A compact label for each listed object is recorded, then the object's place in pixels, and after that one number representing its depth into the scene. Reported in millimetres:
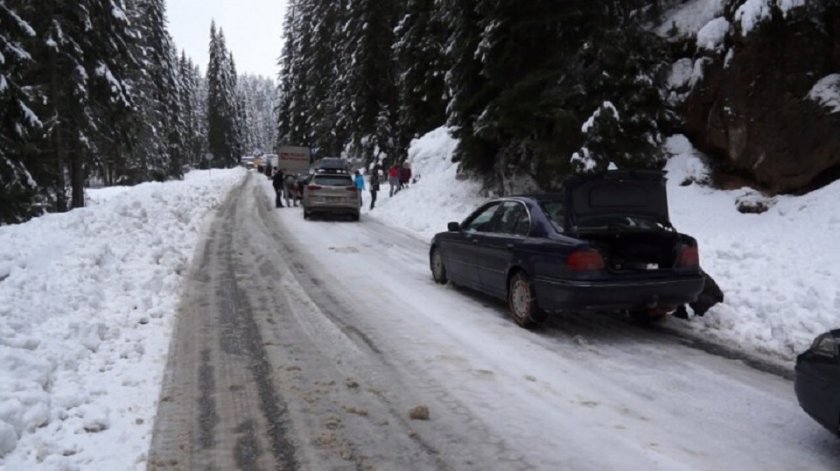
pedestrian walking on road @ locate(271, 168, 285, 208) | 25906
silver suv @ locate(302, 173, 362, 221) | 20828
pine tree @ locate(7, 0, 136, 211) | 21172
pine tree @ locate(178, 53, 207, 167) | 77812
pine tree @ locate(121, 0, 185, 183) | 44906
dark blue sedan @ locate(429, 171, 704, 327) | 6609
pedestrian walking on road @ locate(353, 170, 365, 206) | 25422
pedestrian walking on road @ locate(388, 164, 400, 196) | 26766
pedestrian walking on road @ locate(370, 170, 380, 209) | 24938
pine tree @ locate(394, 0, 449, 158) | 25781
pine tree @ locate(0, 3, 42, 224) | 14406
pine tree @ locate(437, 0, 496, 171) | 17516
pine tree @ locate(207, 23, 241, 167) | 85938
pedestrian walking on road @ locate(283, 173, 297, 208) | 27964
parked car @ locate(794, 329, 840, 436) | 3767
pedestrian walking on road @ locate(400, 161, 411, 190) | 27141
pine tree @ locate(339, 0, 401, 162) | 35312
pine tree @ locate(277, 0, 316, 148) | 59344
